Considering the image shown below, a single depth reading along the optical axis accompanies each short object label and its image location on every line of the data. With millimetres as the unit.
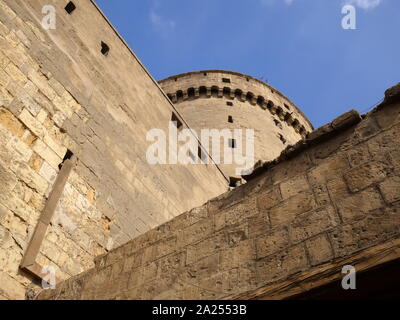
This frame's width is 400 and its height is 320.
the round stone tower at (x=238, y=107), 17547
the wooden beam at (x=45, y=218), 4113
